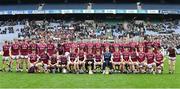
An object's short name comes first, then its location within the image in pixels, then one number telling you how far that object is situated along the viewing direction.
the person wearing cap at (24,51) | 24.11
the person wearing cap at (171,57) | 23.59
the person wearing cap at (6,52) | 23.82
